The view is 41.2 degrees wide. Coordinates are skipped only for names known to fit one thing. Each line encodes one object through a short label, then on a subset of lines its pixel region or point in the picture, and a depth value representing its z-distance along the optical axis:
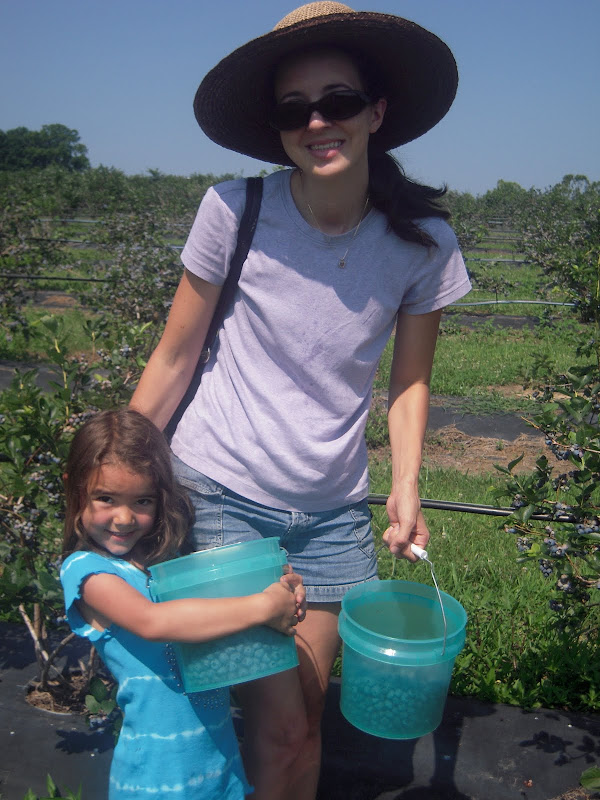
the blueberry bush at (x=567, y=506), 2.12
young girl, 1.46
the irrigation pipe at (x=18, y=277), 7.02
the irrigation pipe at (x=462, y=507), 2.27
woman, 1.55
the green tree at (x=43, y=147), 56.94
